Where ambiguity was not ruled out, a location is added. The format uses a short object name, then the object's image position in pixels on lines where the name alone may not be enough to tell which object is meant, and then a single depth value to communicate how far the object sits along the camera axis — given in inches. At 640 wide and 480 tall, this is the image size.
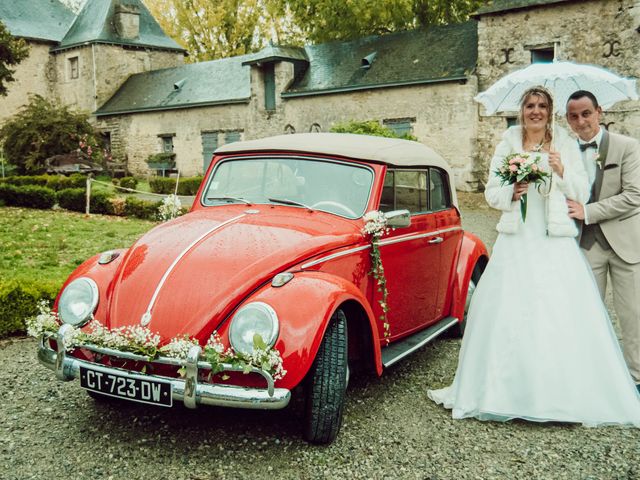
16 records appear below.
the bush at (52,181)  757.3
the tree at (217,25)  1577.3
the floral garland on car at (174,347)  124.7
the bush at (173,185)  909.2
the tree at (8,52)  622.5
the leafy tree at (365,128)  653.3
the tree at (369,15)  1084.5
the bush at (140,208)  609.9
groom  172.7
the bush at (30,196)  674.7
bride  156.3
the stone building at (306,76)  761.6
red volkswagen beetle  129.0
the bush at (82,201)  644.7
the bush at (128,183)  935.0
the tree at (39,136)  1017.5
